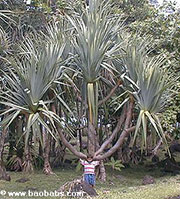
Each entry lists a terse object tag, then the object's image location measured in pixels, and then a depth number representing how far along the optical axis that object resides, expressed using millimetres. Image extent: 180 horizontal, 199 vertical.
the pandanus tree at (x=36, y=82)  5906
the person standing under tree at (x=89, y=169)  6356
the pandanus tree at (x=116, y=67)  6219
